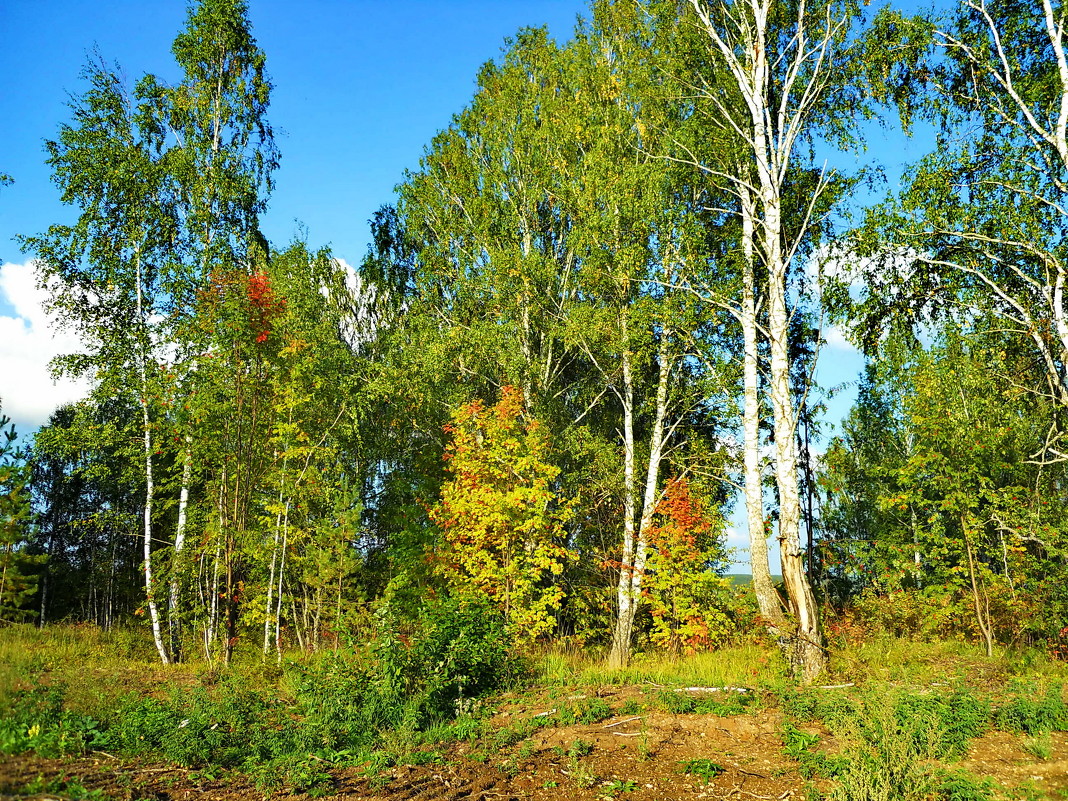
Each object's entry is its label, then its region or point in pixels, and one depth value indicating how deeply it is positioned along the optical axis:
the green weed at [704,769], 5.25
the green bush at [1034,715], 6.04
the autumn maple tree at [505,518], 13.07
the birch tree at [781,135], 8.85
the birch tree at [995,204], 9.97
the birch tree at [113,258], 13.91
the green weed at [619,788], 4.99
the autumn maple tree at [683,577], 12.59
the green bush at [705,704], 6.85
